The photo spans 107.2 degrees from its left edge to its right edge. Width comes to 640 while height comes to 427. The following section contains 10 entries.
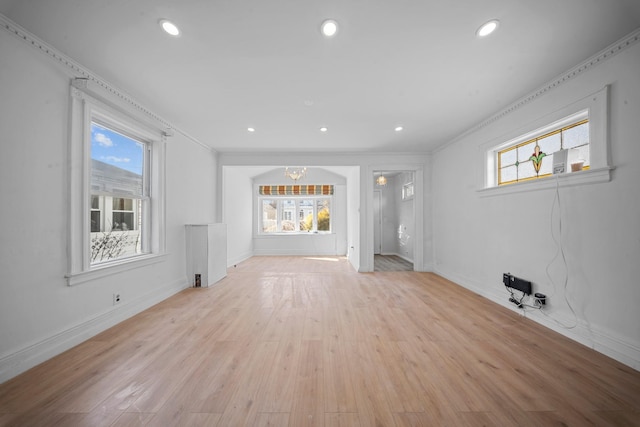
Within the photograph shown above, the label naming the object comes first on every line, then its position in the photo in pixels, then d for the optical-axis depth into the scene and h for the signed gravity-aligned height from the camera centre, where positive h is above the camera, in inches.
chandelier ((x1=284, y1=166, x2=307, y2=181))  239.5 +49.5
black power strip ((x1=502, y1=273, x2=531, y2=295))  106.7 -33.1
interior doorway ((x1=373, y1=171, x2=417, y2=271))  279.0 -5.5
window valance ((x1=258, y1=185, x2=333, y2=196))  295.3 +30.3
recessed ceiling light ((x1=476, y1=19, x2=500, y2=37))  67.3 +54.5
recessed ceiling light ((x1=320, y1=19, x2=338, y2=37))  67.5 +54.8
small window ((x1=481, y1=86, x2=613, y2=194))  81.9 +28.1
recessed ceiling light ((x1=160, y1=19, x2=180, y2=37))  66.9 +54.5
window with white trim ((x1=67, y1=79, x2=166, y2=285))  86.7 +13.6
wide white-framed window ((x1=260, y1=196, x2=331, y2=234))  306.0 -1.0
